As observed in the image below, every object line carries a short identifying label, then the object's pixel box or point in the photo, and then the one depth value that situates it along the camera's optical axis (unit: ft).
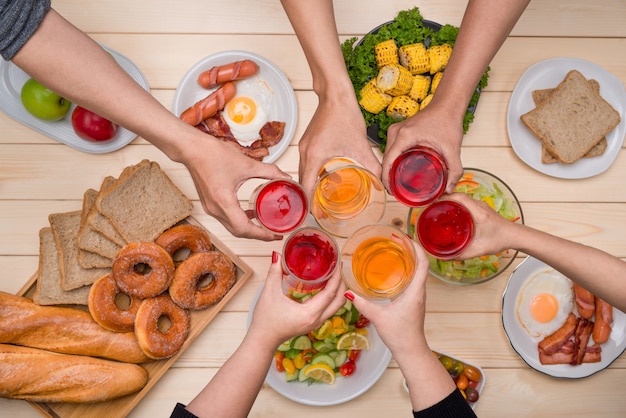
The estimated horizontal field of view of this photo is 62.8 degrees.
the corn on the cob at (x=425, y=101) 6.25
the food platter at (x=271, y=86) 6.46
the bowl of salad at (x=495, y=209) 5.90
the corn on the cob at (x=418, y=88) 6.21
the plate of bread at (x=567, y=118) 6.37
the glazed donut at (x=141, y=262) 5.97
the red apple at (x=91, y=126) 6.20
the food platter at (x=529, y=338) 6.29
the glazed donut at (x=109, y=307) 5.98
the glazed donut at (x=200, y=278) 6.04
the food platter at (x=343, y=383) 6.12
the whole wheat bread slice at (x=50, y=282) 6.15
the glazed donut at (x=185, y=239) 6.15
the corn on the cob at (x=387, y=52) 6.15
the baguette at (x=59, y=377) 5.78
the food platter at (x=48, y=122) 6.49
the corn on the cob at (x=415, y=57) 6.14
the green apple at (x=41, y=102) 6.18
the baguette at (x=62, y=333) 5.97
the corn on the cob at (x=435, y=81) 6.23
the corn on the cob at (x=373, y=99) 6.12
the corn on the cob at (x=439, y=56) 6.14
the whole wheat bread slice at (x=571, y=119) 6.35
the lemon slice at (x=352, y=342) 6.07
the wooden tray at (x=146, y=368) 6.04
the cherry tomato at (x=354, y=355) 6.24
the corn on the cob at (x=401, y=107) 6.07
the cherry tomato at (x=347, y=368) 6.14
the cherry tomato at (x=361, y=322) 6.15
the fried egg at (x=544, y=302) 6.38
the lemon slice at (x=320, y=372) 6.01
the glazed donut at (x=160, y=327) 5.89
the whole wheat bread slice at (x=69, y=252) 6.17
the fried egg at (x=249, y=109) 6.60
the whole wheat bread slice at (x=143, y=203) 6.26
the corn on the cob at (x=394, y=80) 6.03
